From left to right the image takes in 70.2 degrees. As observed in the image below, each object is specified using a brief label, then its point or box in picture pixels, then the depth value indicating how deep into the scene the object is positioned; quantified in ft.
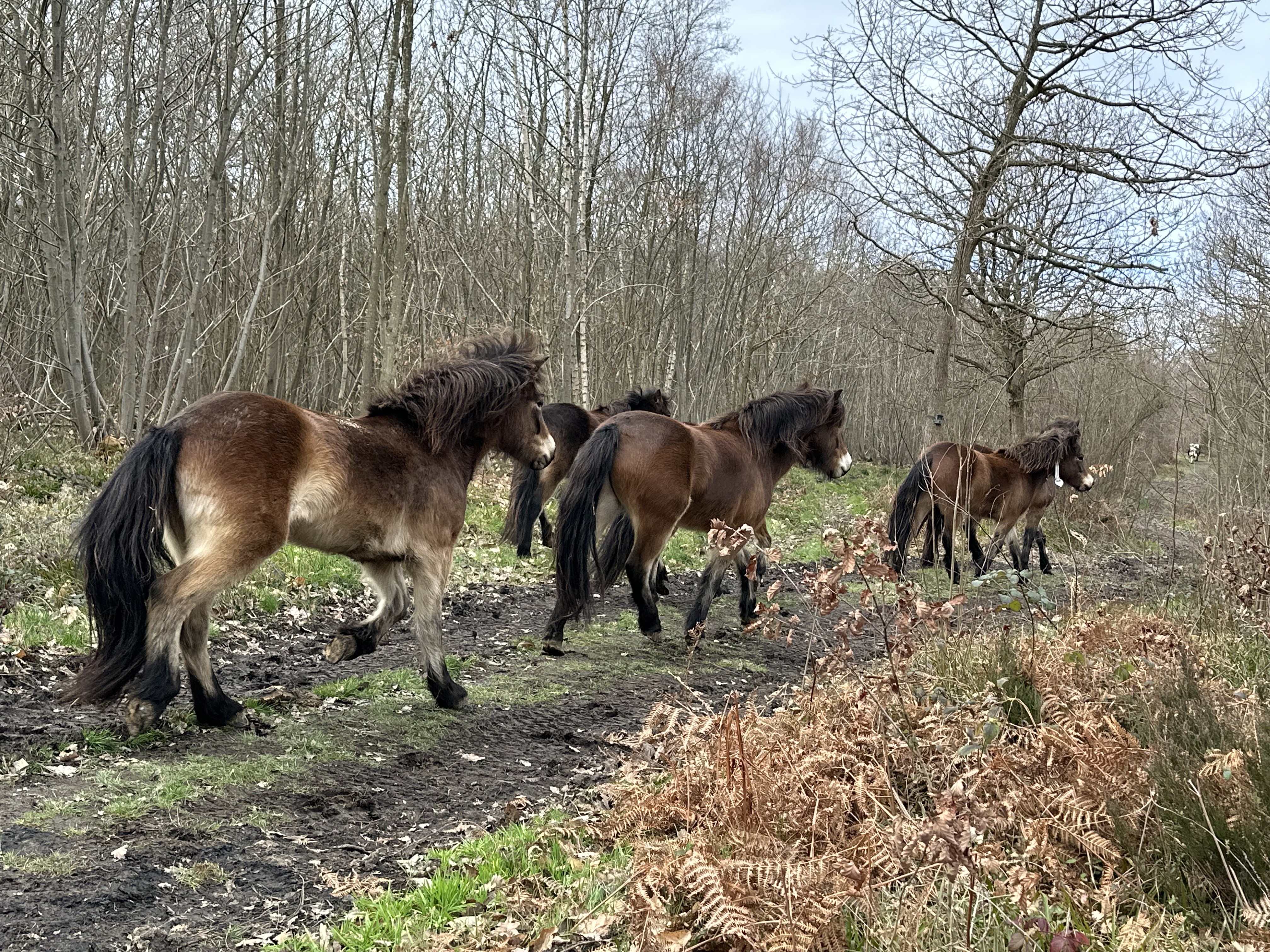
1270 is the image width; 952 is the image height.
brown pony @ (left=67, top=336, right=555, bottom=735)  14.71
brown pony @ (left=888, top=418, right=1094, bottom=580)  38.27
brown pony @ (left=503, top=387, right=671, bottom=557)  35.96
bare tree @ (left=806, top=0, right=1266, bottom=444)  43.09
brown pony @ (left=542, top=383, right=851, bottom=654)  24.72
